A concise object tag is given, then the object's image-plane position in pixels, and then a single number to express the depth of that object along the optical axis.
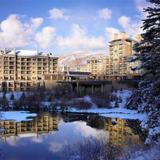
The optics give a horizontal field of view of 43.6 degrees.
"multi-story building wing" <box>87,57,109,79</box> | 88.86
